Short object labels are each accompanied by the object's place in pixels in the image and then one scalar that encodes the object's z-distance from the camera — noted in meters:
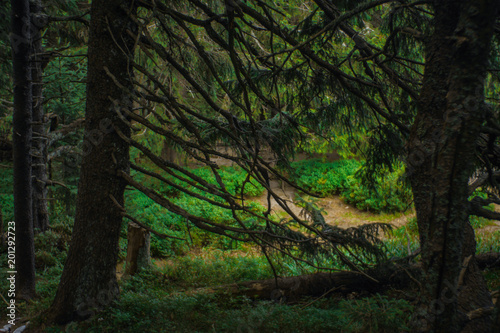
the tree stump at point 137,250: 6.77
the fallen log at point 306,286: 5.26
